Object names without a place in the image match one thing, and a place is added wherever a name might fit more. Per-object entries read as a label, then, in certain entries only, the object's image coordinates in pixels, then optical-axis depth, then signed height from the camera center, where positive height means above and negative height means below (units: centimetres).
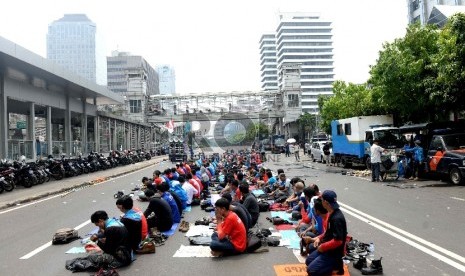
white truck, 2275 -17
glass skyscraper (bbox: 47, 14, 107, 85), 15600 +3530
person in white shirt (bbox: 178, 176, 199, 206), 1339 -156
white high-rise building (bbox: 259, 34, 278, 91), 17875 +3143
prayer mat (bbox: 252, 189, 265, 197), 1546 -200
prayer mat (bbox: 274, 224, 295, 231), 996 -208
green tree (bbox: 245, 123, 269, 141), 9731 +167
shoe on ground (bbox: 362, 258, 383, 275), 640 -199
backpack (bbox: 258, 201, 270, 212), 1252 -200
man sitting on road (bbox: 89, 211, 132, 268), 691 -164
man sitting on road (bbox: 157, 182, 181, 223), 1026 -141
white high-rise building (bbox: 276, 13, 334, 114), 15704 +3204
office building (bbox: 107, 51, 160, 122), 7050 +767
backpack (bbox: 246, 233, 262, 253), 785 -192
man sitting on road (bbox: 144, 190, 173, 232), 952 -161
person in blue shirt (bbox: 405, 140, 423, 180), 1903 -94
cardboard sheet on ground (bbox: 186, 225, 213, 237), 939 -206
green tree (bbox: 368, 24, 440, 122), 2117 +310
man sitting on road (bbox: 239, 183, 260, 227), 982 -153
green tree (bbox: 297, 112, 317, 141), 7094 +210
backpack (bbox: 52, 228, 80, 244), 880 -192
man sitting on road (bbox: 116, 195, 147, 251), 754 -136
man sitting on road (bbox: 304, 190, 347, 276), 579 -144
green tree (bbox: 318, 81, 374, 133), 3369 +289
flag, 5778 +180
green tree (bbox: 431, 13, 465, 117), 1725 +275
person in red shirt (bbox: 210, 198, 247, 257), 761 -170
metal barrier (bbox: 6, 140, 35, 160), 2297 -27
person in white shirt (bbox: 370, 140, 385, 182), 1902 -112
